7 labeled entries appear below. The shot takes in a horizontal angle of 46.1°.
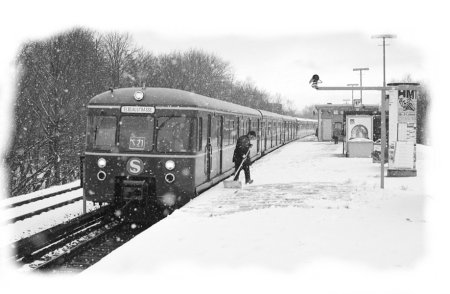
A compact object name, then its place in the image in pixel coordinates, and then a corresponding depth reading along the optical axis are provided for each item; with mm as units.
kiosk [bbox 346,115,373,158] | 25391
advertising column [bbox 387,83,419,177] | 15648
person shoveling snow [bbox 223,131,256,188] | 14232
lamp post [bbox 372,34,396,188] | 13395
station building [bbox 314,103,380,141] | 46719
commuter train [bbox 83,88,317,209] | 11141
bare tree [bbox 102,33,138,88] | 48312
